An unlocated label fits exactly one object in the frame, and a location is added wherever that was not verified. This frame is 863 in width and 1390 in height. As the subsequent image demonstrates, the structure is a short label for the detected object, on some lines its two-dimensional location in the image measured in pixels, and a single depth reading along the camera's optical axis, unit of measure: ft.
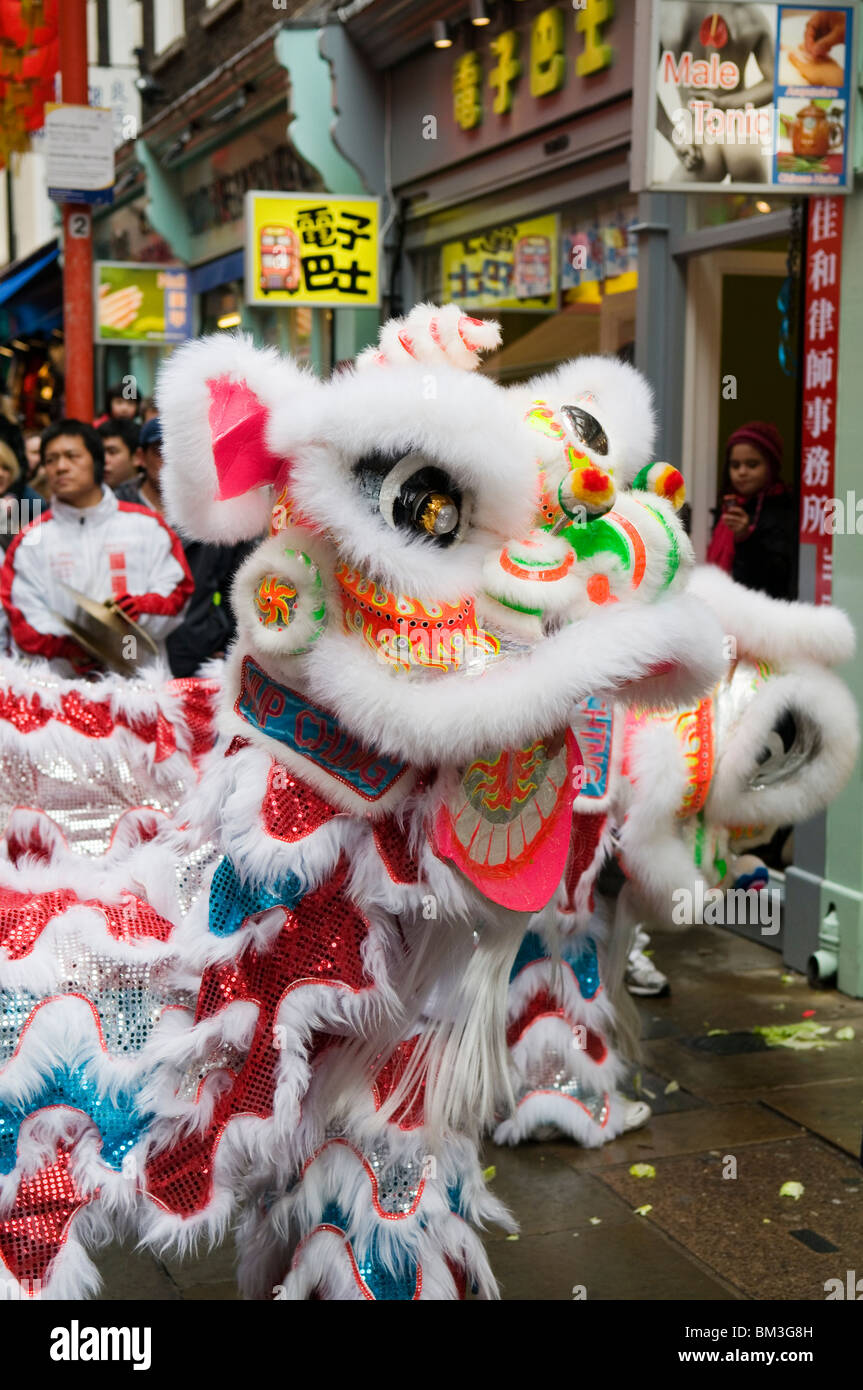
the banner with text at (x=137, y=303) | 39.01
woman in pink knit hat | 18.42
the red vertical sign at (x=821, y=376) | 15.89
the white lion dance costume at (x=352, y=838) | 7.06
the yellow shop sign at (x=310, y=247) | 27.58
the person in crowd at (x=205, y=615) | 19.33
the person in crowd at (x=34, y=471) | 26.63
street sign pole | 28.89
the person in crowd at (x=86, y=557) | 15.44
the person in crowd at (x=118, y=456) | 23.44
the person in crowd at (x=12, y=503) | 20.11
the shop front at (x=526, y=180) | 22.26
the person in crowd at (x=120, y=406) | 30.17
